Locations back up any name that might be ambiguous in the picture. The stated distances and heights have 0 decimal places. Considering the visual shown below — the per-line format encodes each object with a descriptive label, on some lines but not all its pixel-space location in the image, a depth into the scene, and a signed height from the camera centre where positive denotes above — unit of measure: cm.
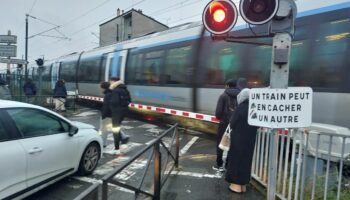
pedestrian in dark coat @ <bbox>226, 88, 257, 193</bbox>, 481 -79
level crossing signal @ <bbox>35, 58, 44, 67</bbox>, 1640 +88
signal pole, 347 +50
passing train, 618 +64
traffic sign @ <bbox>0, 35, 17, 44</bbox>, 1472 +169
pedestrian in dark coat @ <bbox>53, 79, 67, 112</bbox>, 1616 -72
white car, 425 -98
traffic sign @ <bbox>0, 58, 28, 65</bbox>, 1509 +78
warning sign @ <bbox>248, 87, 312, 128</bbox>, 332 -15
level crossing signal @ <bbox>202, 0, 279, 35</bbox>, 406 +87
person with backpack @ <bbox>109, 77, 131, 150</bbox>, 782 -49
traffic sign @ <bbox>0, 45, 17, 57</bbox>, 1462 +118
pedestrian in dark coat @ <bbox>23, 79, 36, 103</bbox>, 1738 -47
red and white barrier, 921 -79
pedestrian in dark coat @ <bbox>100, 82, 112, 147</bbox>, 796 -68
